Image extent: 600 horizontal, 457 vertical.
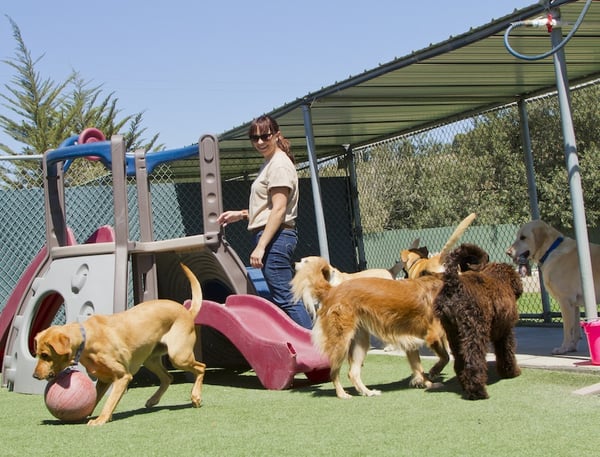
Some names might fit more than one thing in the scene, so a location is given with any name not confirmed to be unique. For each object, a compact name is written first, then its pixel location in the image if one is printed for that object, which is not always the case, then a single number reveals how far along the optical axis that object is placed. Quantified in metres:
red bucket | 6.31
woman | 6.86
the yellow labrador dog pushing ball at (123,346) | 5.48
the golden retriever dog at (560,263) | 7.44
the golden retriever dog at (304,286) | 6.39
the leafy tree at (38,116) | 29.03
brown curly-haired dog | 5.64
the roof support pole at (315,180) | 9.09
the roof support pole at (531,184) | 10.15
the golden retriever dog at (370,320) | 6.08
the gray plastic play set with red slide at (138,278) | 6.92
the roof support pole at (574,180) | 6.53
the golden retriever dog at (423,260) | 8.12
